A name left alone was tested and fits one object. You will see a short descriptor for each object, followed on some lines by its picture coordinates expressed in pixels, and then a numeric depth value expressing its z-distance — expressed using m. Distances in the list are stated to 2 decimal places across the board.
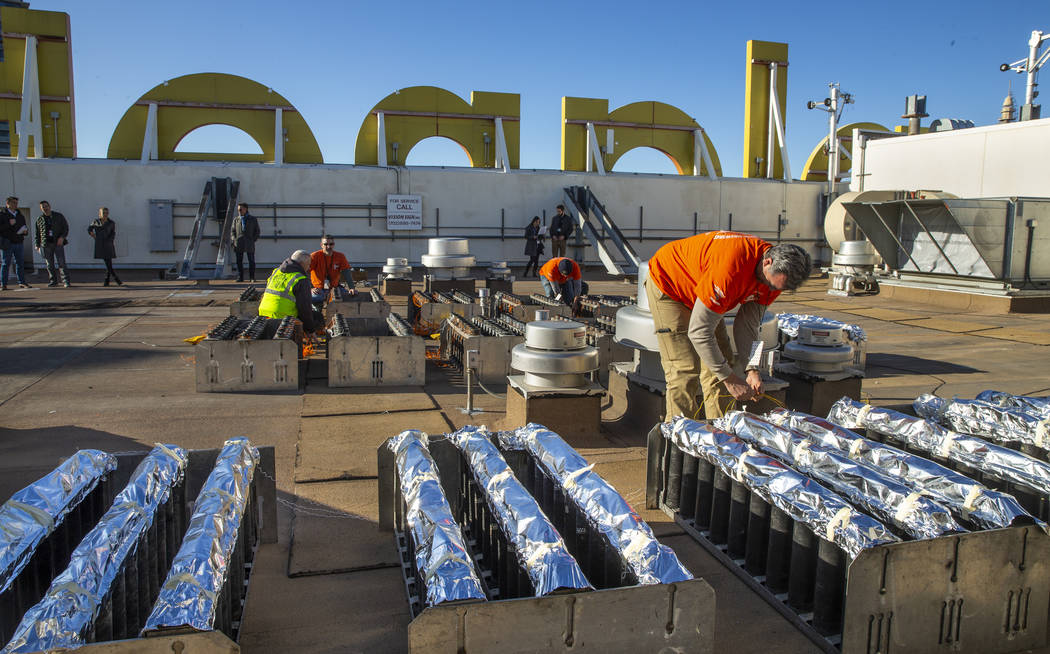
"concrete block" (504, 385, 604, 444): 5.45
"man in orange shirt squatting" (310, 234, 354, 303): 11.16
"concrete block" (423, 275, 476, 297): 14.14
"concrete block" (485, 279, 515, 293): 14.97
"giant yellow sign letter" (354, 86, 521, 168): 22.34
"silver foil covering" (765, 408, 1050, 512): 3.07
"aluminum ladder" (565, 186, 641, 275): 20.64
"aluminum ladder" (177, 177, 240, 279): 18.09
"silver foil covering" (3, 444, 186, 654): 2.09
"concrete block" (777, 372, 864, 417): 6.08
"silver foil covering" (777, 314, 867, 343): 6.47
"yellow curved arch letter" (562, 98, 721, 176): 23.95
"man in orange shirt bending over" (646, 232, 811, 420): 4.02
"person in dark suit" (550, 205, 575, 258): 20.28
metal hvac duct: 13.59
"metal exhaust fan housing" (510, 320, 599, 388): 5.41
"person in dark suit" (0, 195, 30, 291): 14.55
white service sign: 21.22
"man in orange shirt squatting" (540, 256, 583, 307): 11.02
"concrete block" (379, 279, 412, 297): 15.02
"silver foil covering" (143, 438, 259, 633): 2.21
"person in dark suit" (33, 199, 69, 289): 14.92
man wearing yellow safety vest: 8.10
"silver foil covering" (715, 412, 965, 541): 2.76
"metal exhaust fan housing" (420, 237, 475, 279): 14.16
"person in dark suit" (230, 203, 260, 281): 17.62
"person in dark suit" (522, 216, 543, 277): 20.56
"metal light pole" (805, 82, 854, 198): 22.42
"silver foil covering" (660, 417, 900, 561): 2.66
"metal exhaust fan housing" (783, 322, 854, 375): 6.08
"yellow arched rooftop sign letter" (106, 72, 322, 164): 21.02
